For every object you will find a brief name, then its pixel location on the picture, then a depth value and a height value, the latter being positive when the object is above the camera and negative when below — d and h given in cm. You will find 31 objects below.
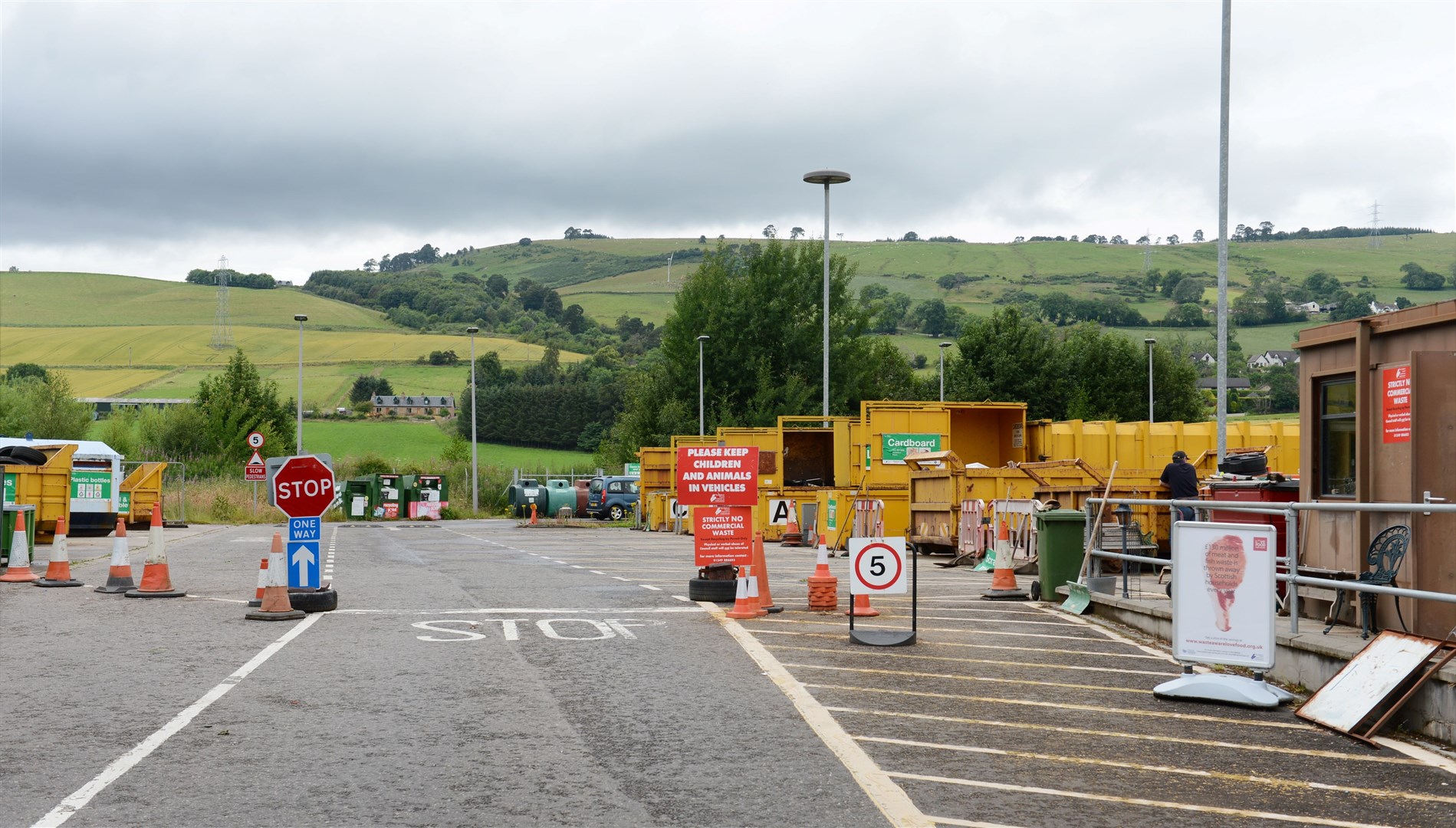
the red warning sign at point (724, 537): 1584 -124
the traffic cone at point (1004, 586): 1639 -187
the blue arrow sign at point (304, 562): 1452 -149
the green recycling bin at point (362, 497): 5434 -276
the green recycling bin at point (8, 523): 1881 -143
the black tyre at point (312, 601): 1445 -190
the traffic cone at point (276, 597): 1366 -177
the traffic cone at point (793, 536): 3266 -251
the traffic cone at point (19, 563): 1805 -190
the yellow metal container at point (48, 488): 2422 -115
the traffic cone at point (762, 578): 1439 -158
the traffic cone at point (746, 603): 1414 -182
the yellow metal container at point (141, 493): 3581 -180
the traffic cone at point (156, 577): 1611 -184
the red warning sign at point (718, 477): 1605 -53
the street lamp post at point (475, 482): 5972 -237
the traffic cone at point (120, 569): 1680 -184
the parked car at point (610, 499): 5472 -276
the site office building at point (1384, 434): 971 +6
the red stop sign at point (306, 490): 1414 -65
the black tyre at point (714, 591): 1579 -190
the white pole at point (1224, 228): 1919 +313
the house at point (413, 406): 10488 +203
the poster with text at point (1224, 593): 934 -112
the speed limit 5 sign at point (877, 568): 1277 -129
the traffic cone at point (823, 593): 1477 -177
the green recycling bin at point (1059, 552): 1563 -136
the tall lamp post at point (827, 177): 3456 +684
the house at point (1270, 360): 9138 +571
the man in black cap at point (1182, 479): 1784 -54
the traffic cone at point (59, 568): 1772 -193
